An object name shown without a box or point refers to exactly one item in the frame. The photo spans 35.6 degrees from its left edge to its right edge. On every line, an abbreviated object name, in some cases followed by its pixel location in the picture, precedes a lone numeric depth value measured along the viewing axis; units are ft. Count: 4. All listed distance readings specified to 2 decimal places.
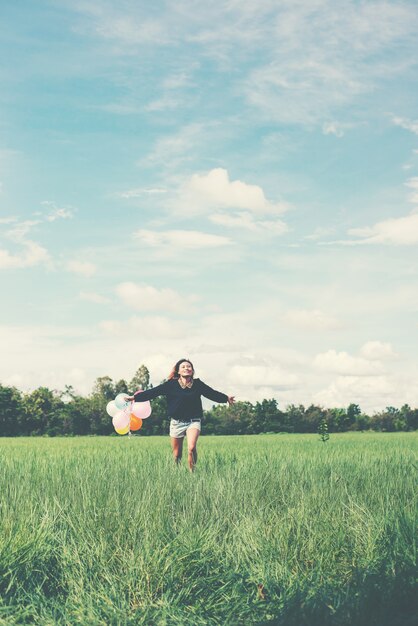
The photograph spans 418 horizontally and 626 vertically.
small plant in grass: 86.43
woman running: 33.24
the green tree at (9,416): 232.12
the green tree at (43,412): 227.61
